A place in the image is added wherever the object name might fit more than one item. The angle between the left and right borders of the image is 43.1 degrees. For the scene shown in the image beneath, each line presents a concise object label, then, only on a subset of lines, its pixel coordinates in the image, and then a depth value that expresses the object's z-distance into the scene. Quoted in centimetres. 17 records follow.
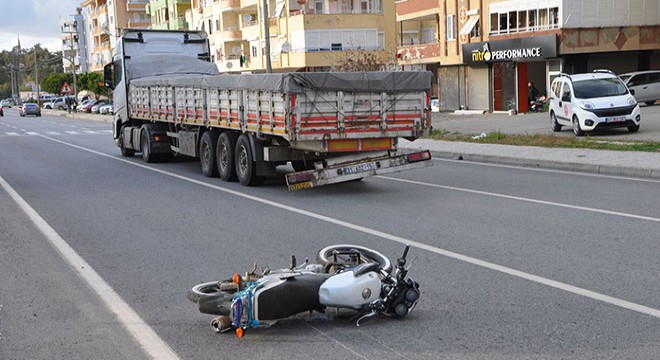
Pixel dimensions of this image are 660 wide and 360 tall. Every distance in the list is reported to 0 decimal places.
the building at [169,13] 9550
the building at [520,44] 4025
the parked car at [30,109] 8639
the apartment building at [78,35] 16112
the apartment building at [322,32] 5953
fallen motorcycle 607
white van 2495
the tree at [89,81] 10106
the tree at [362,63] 4188
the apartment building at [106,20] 12344
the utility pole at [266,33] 3334
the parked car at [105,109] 7869
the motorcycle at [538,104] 4162
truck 1366
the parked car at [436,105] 5100
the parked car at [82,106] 9271
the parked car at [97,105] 8526
